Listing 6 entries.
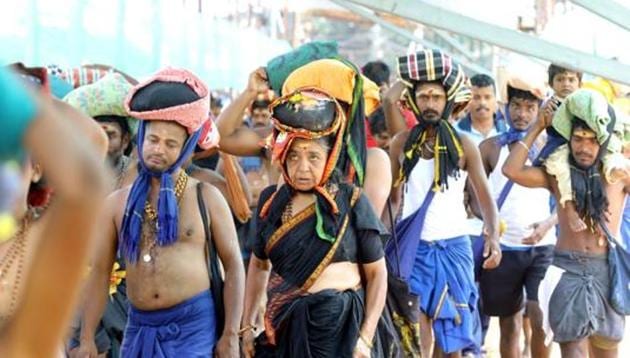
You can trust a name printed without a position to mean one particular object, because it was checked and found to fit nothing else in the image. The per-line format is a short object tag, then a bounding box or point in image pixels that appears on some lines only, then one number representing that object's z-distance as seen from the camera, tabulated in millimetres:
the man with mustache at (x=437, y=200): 12950
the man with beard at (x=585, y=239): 12609
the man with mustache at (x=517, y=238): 14936
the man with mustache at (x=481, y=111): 16970
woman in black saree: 9454
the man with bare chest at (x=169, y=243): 9332
